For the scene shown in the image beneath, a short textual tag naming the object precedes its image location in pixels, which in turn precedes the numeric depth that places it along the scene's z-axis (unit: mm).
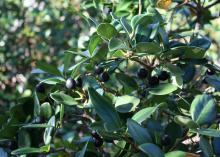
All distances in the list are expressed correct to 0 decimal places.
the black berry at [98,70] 663
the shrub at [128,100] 554
